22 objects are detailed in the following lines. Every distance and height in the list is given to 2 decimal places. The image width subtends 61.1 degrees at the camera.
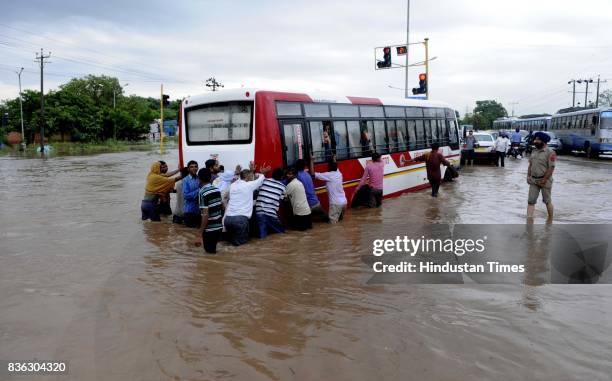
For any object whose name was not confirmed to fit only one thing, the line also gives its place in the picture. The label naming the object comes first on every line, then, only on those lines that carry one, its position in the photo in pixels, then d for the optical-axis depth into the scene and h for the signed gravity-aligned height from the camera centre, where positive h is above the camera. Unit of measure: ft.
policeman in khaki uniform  30.09 -1.86
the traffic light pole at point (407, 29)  97.86 +20.61
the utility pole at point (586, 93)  211.96 +18.10
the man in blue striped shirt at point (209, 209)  23.72 -3.14
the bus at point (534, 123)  128.06 +3.93
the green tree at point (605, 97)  231.28 +17.87
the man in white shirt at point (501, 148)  78.12 -1.52
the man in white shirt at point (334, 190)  33.55 -3.28
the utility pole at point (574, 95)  226.38 +18.64
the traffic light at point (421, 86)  74.49 +7.63
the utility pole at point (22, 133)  154.86 +2.93
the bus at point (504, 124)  166.40 +4.65
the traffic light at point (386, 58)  73.62 +11.52
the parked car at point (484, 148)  80.89 -1.58
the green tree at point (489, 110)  344.08 +19.76
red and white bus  30.76 +0.57
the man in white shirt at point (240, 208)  27.14 -3.56
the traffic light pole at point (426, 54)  81.10 +13.22
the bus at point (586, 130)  87.04 +1.28
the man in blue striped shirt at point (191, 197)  30.14 -3.33
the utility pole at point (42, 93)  136.62 +14.16
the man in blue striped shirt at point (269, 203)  28.81 -3.55
